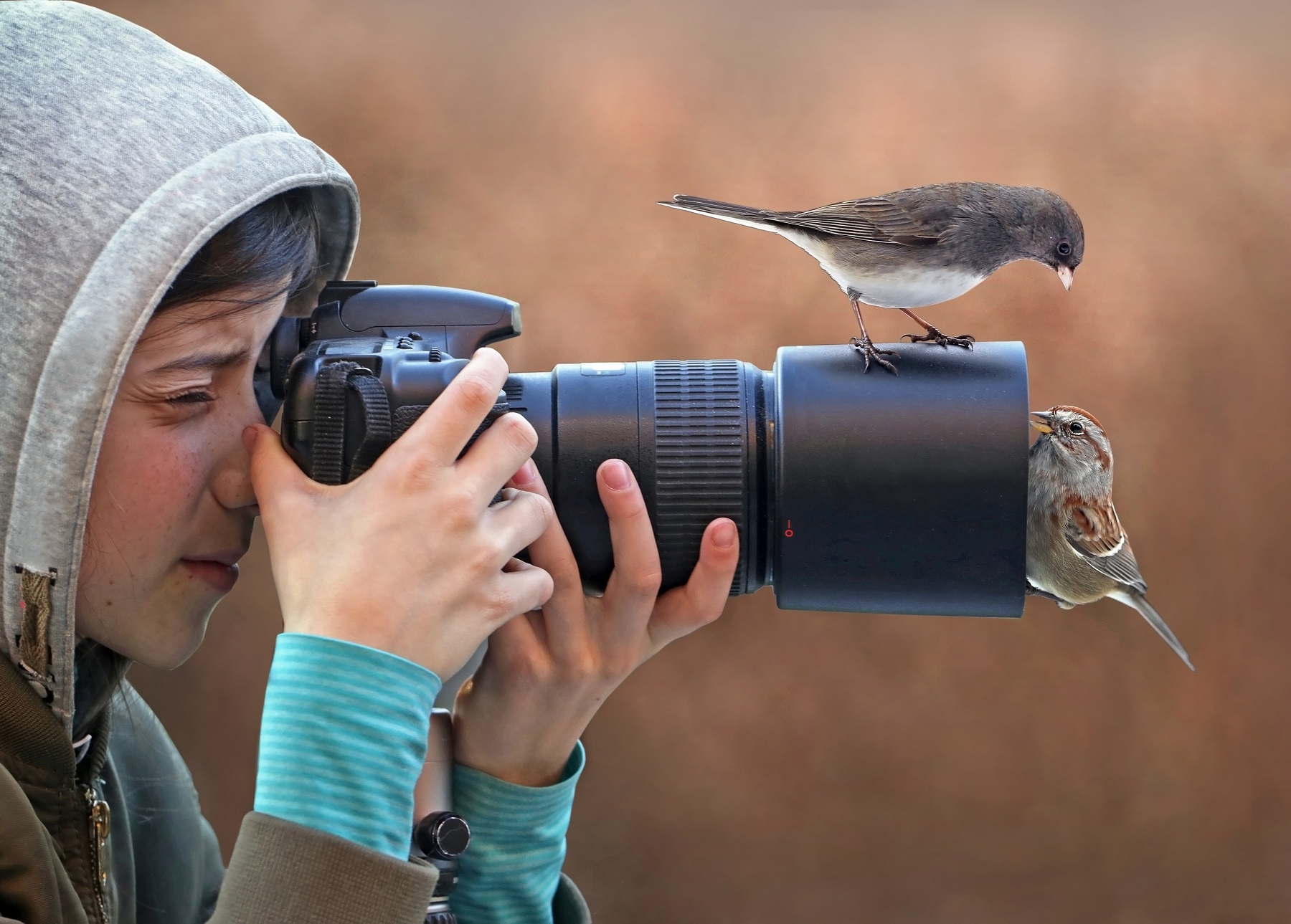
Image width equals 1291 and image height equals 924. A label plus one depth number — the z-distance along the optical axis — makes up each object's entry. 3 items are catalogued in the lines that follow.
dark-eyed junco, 4.66
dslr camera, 4.58
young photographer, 4.51
